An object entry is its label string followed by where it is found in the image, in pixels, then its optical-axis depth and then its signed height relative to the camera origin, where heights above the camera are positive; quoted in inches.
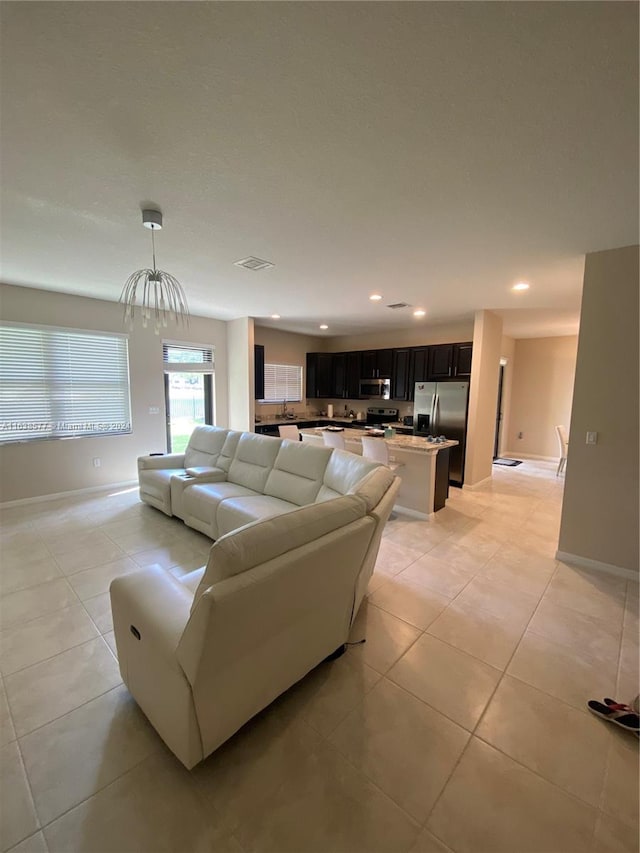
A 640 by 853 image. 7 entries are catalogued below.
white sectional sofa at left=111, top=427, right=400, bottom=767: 48.9 -38.2
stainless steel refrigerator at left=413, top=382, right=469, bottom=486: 214.1 -11.7
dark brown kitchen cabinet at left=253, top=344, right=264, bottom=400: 251.4 +14.0
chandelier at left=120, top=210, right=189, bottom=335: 91.4 +32.7
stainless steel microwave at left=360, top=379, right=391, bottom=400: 275.9 +3.2
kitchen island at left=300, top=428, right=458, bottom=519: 161.0 -38.1
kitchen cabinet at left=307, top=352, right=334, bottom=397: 311.7 +17.1
